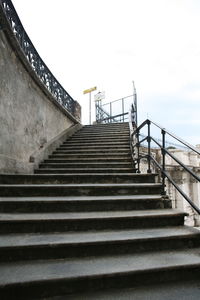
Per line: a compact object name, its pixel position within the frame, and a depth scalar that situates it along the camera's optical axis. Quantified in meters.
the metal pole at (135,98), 10.50
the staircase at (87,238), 1.52
